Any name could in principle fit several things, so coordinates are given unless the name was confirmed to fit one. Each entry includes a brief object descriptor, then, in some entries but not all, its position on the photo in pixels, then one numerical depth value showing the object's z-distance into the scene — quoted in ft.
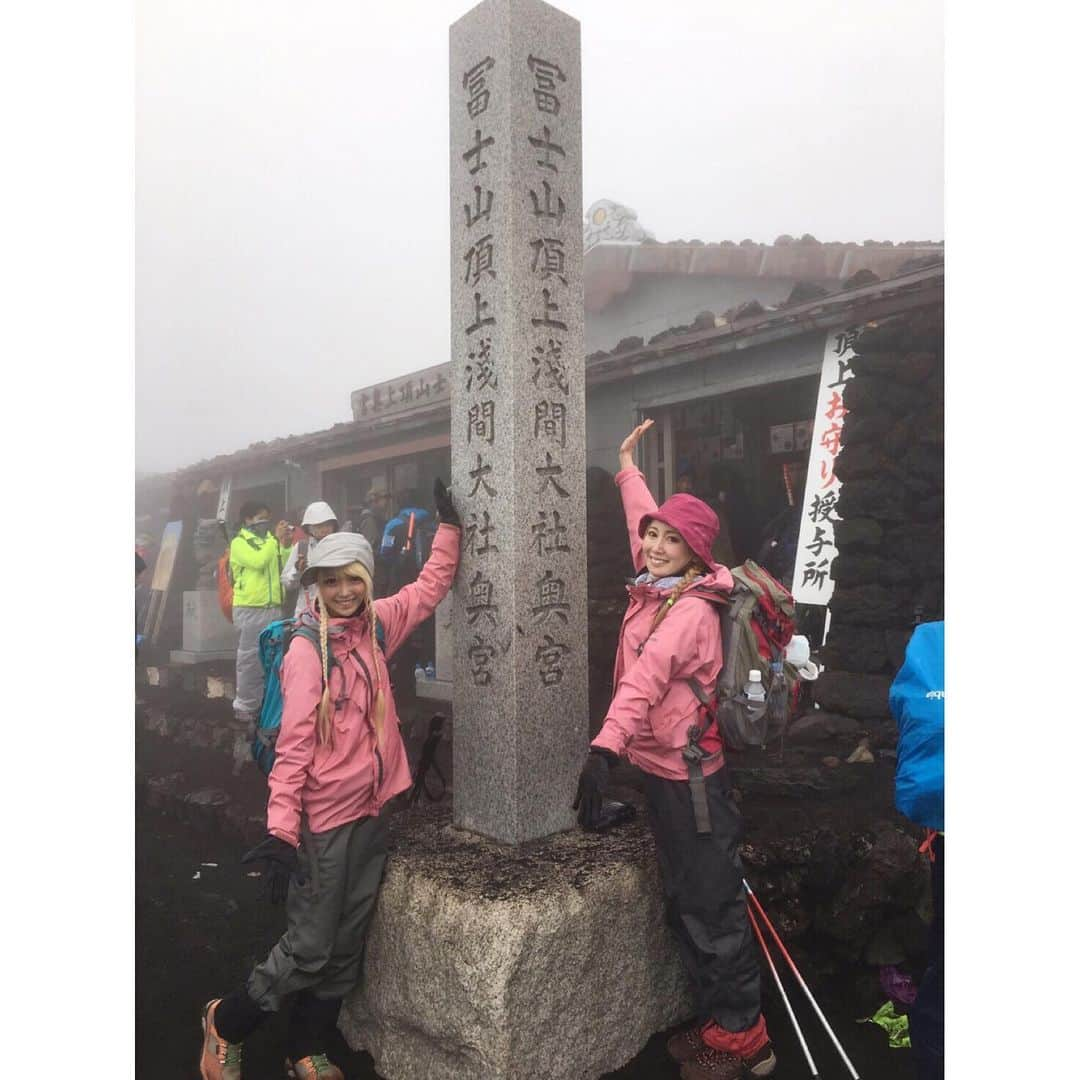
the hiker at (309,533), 17.48
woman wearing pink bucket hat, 8.54
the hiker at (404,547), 20.65
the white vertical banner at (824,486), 16.20
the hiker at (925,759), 6.14
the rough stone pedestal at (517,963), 8.11
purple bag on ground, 10.45
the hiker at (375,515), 21.56
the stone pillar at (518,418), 9.70
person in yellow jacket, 19.15
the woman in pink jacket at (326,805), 8.24
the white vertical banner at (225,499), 22.17
